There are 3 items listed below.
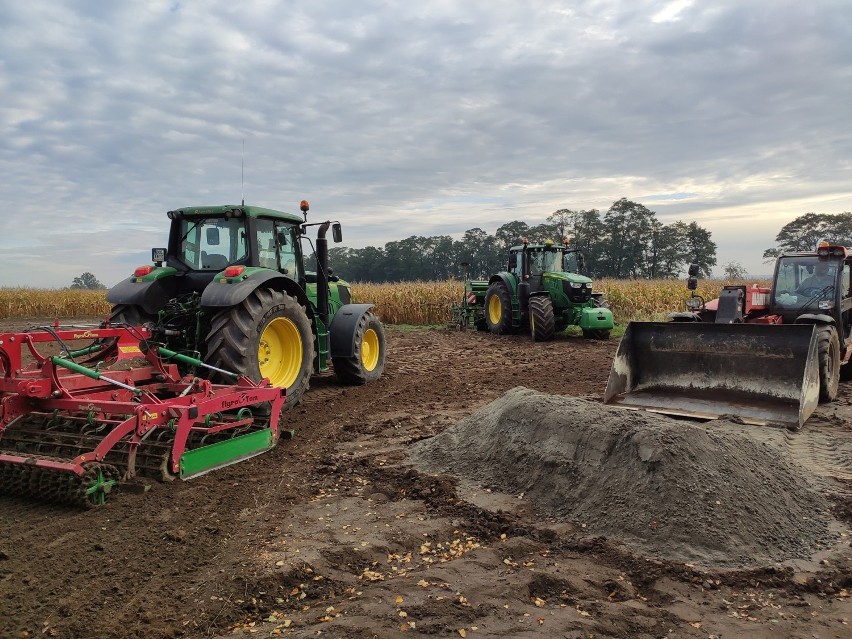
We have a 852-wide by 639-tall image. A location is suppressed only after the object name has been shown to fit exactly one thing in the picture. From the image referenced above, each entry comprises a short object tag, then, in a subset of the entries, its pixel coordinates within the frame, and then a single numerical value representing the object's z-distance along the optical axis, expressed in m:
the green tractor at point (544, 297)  13.28
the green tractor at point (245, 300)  5.76
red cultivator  3.78
